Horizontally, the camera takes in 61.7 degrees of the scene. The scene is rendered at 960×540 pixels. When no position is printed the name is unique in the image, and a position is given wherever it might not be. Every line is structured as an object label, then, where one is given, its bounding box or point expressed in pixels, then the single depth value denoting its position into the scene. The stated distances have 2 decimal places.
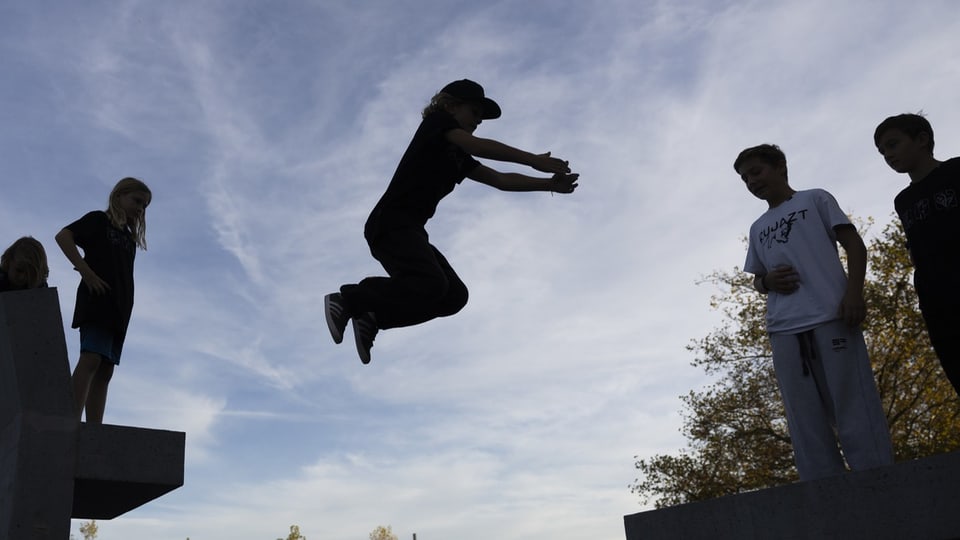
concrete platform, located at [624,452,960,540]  3.26
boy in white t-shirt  4.15
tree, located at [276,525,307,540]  62.03
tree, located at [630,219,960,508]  20.03
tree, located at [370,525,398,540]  82.06
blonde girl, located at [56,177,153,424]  5.42
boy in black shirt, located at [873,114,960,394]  4.00
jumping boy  5.04
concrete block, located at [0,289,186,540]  4.60
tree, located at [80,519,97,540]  68.61
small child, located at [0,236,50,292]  5.75
